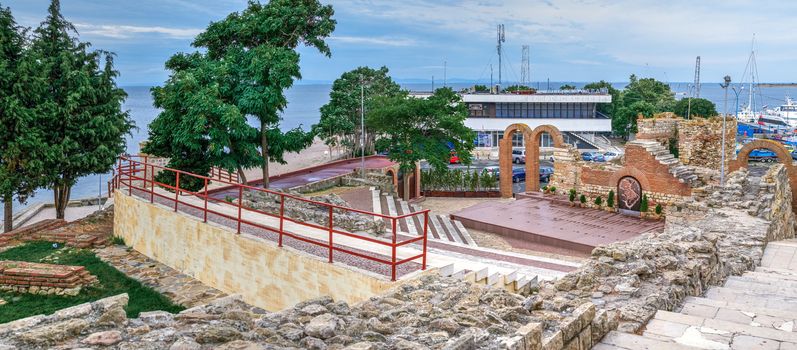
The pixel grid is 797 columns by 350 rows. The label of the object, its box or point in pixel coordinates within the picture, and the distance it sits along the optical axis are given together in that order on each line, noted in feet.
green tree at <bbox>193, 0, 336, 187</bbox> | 62.85
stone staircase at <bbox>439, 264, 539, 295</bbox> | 30.78
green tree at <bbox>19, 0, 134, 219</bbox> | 55.57
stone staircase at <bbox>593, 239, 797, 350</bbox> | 17.72
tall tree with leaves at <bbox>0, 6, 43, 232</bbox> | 52.60
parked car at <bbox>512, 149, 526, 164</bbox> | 158.12
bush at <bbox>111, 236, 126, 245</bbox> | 50.44
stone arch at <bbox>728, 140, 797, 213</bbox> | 77.20
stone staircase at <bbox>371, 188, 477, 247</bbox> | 67.97
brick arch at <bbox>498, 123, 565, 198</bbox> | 95.45
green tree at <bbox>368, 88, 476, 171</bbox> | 90.74
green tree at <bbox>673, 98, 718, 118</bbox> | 189.37
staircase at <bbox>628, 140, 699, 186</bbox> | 70.49
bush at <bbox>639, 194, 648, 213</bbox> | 71.51
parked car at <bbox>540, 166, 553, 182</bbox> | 130.93
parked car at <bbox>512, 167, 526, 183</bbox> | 127.34
